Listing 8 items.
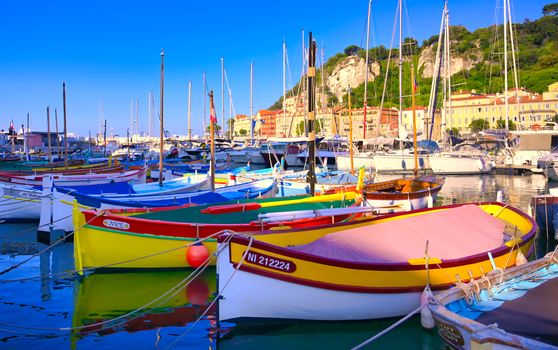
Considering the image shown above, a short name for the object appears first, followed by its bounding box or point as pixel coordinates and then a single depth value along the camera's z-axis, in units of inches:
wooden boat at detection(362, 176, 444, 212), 740.0
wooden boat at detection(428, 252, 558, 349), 223.9
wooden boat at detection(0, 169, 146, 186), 993.7
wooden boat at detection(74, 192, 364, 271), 479.2
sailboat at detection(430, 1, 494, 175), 1796.3
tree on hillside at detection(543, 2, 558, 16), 6147.6
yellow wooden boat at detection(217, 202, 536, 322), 322.0
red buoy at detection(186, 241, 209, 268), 498.9
